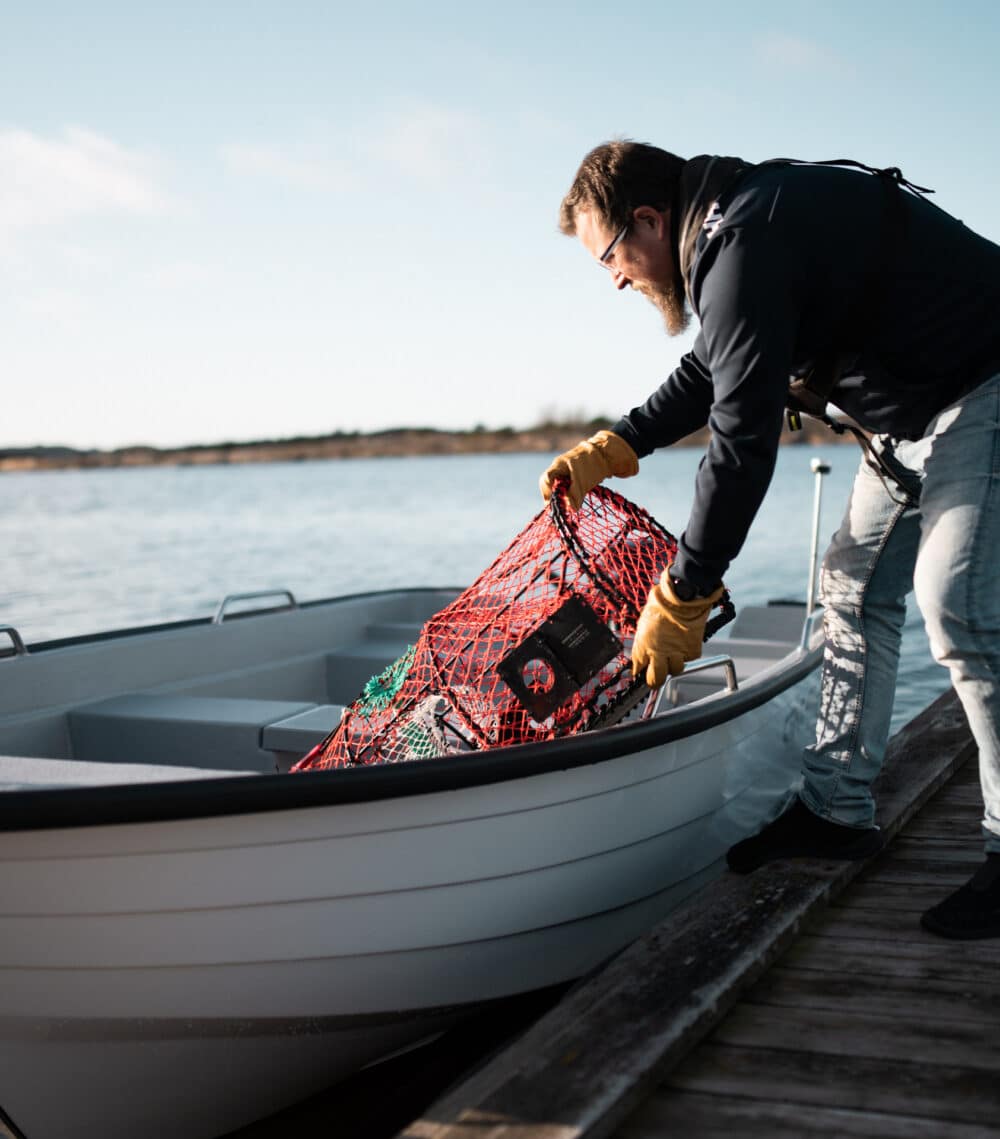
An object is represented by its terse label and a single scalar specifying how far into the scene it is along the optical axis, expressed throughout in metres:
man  2.44
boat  2.42
